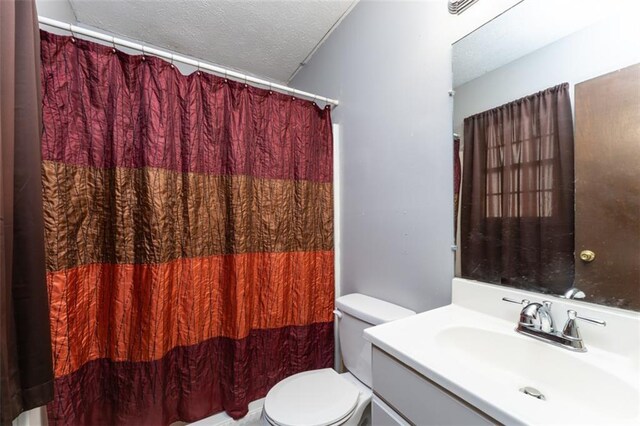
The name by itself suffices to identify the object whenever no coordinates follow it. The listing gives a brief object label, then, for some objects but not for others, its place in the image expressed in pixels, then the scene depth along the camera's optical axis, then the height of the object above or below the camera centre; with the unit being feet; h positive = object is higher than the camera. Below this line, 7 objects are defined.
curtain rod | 3.27 +2.41
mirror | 2.16 +0.63
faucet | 2.19 -1.06
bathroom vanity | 1.66 -1.23
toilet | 3.22 -2.54
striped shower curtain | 3.42 -0.42
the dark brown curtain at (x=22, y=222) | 2.10 -0.08
